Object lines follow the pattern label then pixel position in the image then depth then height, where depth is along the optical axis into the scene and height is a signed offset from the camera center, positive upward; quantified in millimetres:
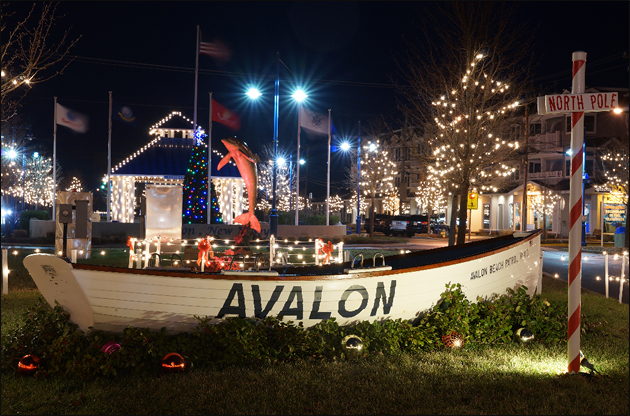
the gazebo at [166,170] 29984 +2624
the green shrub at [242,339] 5605 -1587
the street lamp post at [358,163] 33225 +3744
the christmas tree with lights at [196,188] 25438 +1327
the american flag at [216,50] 24422 +8280
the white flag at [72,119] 26577 +5075
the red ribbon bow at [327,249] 11039 -770
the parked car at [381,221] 39531 -358
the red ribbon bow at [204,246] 8828 -594
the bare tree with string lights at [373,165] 36500 +4075
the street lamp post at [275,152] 21203 +2734
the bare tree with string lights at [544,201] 39656 +1574
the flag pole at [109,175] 28969 +2164
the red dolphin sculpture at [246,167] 14500 +1456
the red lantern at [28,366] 5598 -1796
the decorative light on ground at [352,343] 6133 -1617
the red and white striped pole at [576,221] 5547 -5
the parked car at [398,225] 38188 -627
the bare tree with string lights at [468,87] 14938 +4239
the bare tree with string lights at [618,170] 31219 +3553
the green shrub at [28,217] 32312 -452
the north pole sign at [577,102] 5402 +1339
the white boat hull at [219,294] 5863 -1031
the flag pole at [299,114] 25994 +5477
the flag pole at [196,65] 25438 +7790
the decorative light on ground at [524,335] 7016 -1669
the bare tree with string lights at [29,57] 10484 +3457
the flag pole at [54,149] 26600 +3770
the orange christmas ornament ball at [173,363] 5434 -1692
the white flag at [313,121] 26469 +5261
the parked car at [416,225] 38062 -599
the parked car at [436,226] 43375 -786
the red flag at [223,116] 25484 +5194
